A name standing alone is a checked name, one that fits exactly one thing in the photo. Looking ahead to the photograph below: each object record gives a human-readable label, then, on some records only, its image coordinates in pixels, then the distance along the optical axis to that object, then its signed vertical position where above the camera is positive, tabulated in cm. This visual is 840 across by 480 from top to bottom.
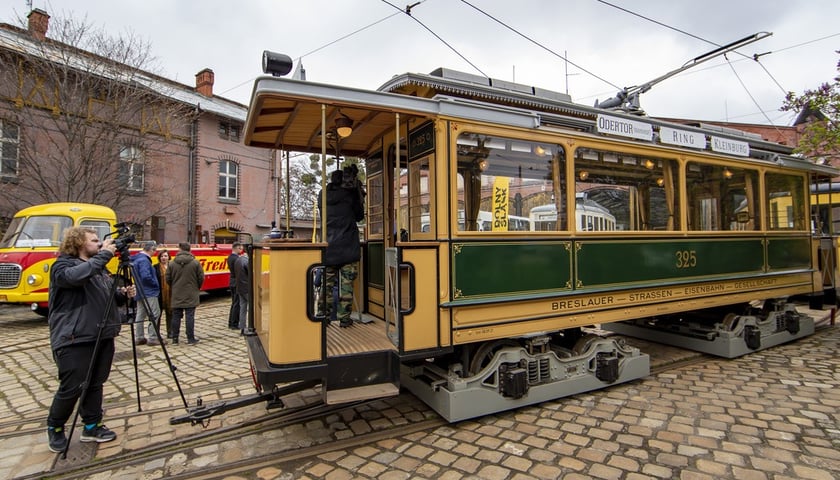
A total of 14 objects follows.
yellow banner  427 +45
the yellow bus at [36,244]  907 +26
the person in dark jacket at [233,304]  876 -101
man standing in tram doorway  455 +34
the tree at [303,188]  3003 +461
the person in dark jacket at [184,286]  755 -55
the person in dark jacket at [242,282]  800 -53
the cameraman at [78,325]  348 -56
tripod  350 -42
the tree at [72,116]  1335 +442
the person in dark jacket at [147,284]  725 -49
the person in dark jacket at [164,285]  786 -59
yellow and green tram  367 +4
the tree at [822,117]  723 +209
